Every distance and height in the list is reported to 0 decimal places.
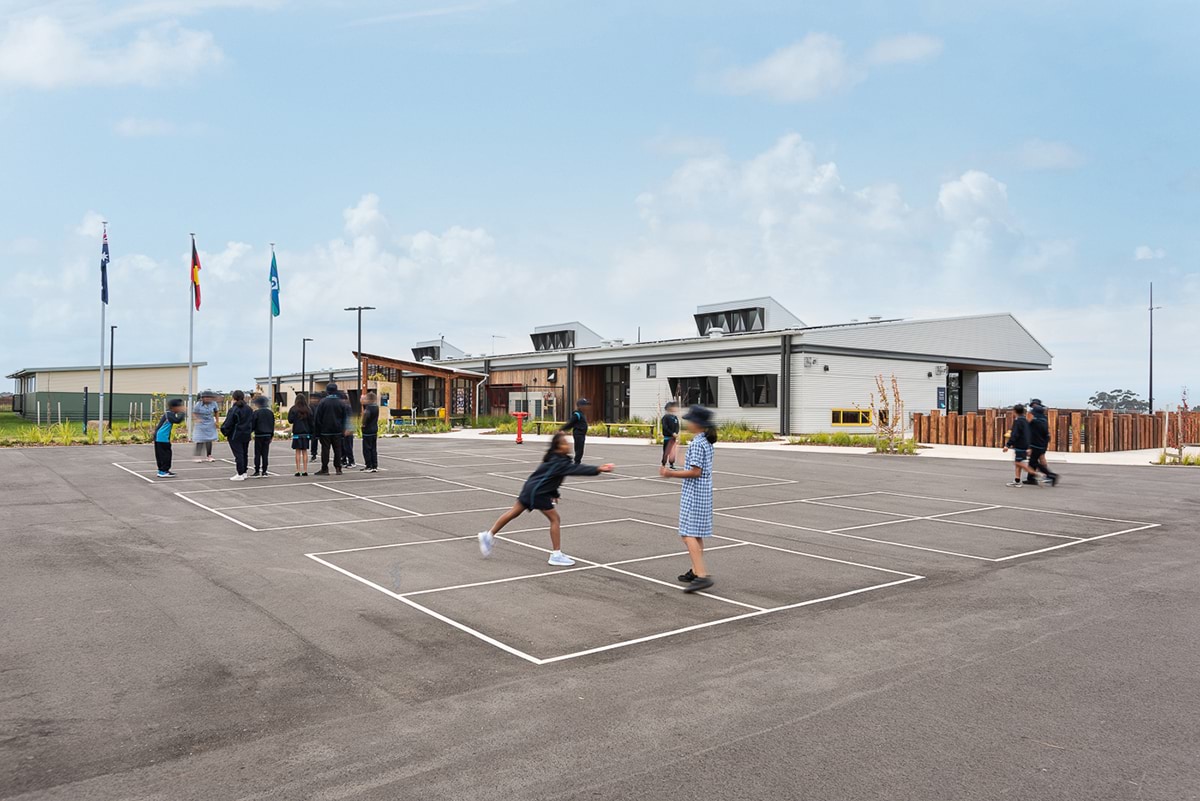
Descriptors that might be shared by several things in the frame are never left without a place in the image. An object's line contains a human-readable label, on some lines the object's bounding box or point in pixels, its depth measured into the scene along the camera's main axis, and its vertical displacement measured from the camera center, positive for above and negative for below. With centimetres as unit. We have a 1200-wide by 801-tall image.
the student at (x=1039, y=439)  1816 -73
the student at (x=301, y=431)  1923 -70
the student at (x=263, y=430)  1870 -66
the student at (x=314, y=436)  1977 -82
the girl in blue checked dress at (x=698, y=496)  823 -91
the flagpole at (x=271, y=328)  3897 +354
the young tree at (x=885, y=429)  2861 -88
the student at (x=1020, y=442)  1823 -79
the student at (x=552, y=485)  923 -91
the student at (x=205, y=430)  2153 -79
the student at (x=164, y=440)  1819 -86
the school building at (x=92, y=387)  6631 +105
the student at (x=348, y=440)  2000 -95
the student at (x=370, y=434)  2008 -79
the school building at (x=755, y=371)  3684 +166
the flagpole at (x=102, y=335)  3058 +245
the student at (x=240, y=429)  1838 -62
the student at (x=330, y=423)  1936 -51
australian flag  3134 +467
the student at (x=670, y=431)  1682 -59
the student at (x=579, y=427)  1566 -49
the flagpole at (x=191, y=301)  3228 +383
